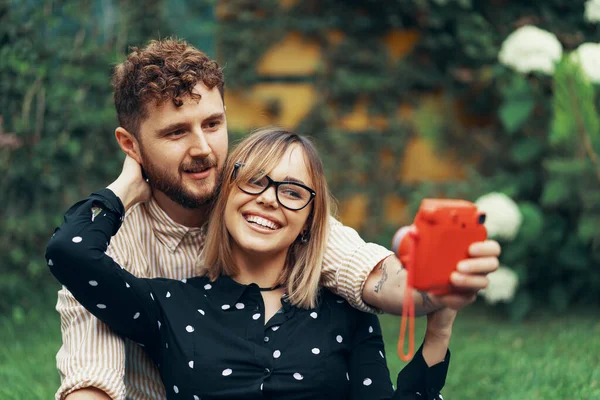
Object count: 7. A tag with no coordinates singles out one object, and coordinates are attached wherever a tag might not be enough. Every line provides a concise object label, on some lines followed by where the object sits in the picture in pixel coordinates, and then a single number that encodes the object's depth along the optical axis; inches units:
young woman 85.4
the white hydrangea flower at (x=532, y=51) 173.8
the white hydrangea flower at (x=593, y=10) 177.3
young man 88.7
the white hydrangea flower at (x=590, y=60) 164.7
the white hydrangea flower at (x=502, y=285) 171.8
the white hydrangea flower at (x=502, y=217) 165.3
